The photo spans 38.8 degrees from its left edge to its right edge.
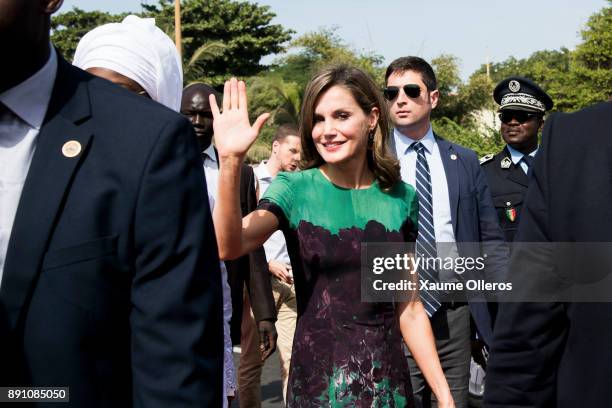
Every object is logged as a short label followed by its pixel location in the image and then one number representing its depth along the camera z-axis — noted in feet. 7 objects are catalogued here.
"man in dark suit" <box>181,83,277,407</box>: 15.31
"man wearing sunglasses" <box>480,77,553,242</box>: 20.83
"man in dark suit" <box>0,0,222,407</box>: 5.43
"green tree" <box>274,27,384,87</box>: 144.15
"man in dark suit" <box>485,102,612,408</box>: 6.66
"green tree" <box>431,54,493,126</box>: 145.07
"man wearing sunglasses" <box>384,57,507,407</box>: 16.11
